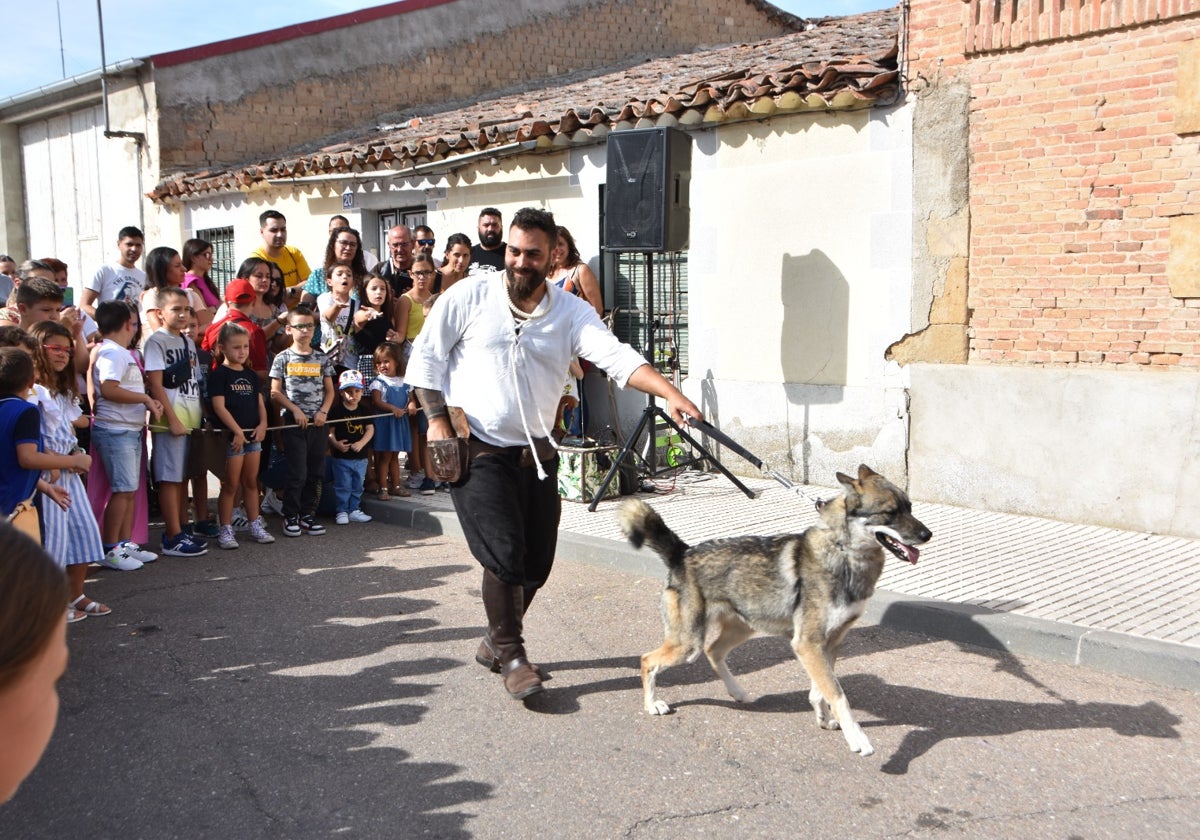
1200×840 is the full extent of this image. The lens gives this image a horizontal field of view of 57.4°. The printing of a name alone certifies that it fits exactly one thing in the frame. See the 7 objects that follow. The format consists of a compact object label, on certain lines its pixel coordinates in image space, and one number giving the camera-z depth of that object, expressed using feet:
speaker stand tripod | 27.55
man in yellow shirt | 33.32
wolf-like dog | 14.08
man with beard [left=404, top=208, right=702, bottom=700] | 15.90
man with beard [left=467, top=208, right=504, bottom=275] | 32.96
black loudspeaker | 30.99
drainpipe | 54.75
